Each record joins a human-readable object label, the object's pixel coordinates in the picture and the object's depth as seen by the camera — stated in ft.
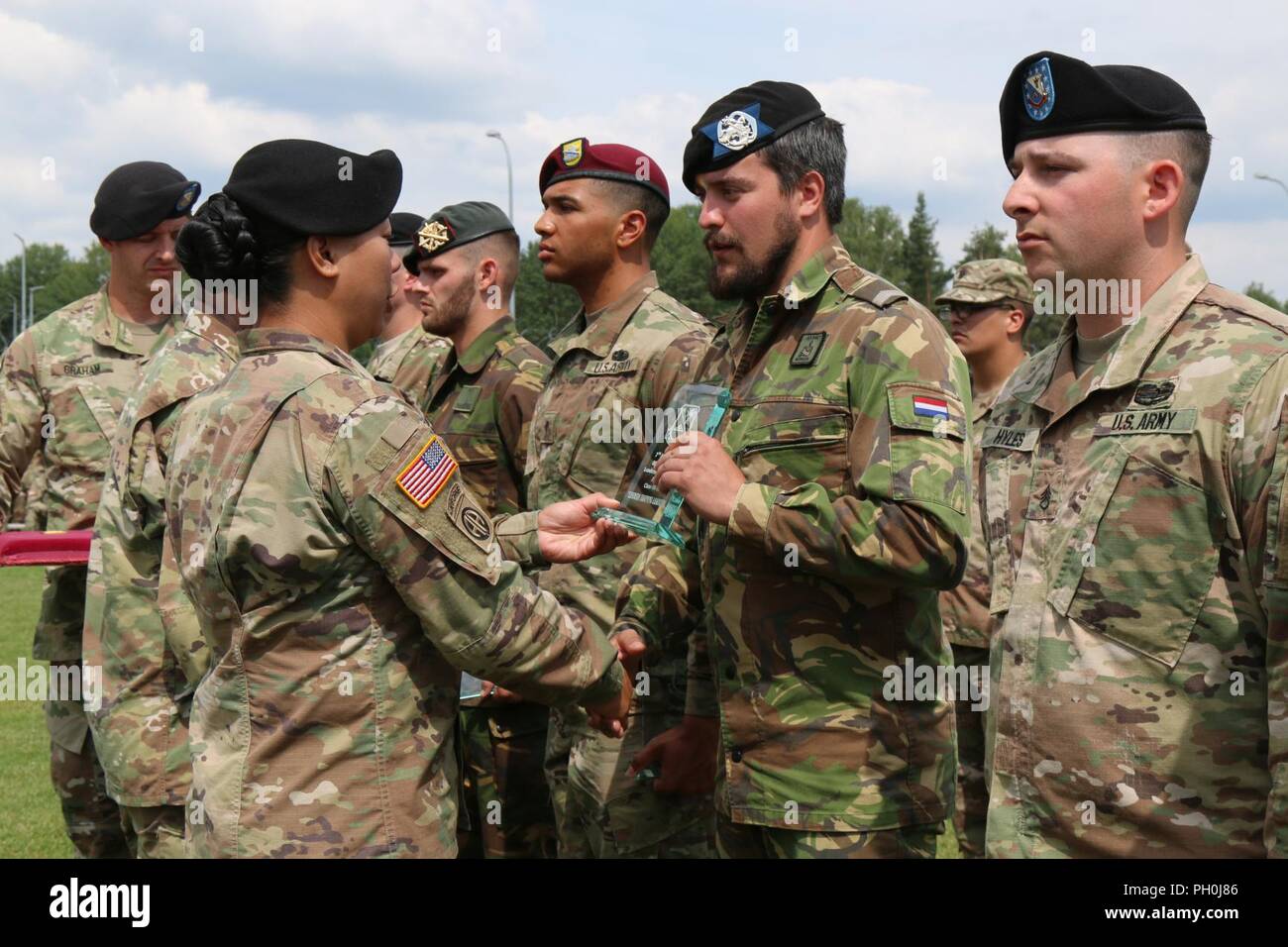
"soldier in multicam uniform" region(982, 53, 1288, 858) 8.25
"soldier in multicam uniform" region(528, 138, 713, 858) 14.58
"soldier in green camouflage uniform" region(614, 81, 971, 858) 10.30
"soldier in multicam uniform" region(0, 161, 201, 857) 18.80
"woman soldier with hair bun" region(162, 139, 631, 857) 9.08
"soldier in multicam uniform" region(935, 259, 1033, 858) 18.70
